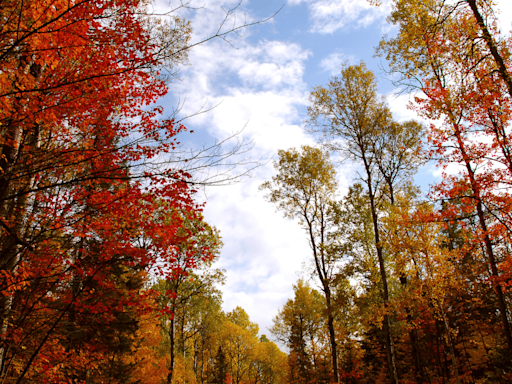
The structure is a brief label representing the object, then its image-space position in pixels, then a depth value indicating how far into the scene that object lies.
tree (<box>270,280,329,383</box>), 20.67
